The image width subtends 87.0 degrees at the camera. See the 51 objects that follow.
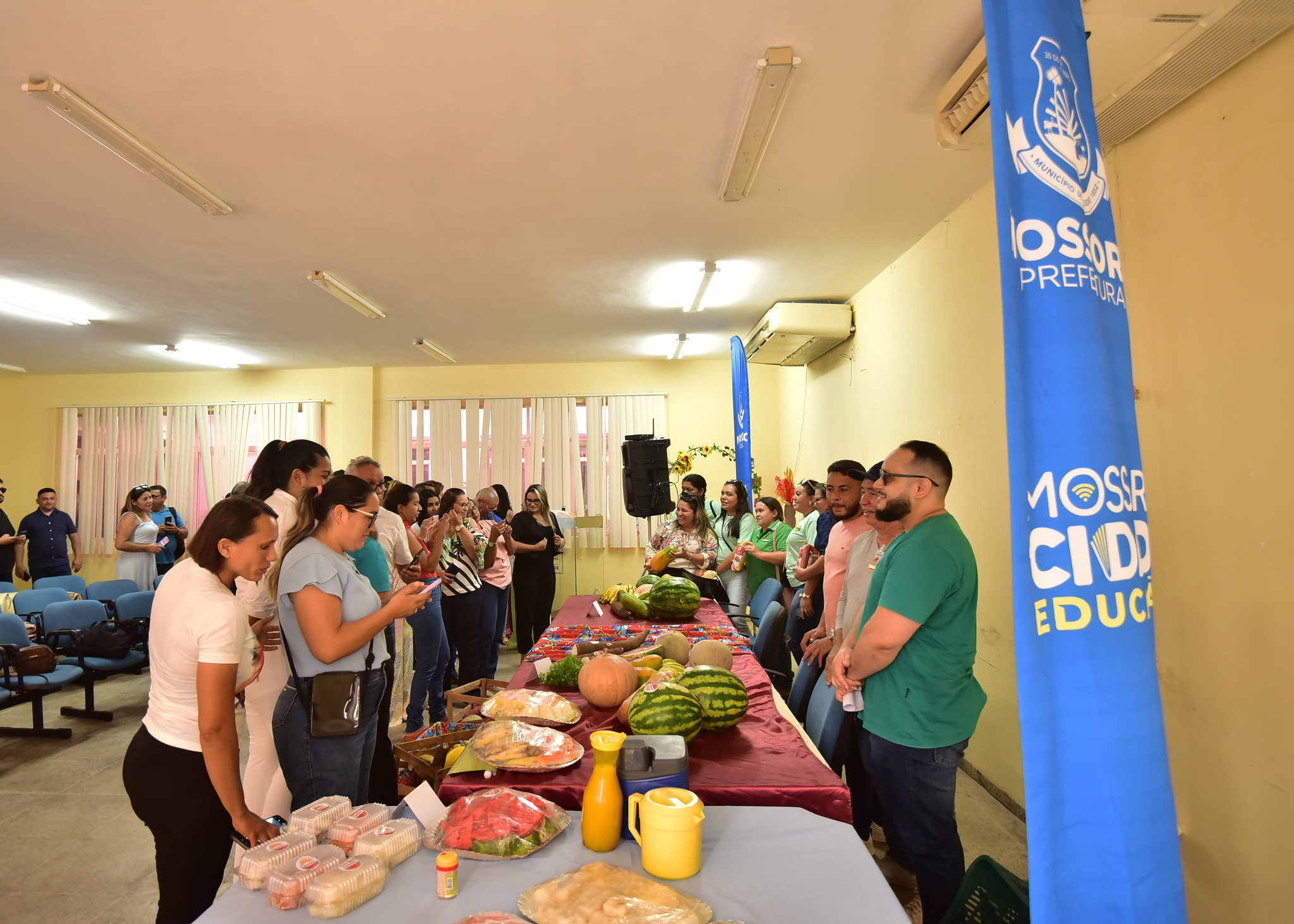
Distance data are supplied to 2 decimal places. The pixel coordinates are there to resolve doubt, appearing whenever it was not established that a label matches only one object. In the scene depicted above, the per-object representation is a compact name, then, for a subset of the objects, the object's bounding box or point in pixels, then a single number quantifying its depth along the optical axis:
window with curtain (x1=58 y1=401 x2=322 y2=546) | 9.10
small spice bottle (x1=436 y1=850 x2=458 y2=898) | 1.34
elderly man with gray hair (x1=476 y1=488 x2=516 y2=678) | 5.34
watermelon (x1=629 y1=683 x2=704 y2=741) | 2.08
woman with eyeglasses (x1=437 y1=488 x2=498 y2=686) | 5.02
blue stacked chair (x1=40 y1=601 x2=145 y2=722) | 4.97
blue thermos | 1.58
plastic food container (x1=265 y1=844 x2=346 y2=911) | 1.32
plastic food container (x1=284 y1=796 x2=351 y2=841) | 1.52
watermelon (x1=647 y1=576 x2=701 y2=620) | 4.01
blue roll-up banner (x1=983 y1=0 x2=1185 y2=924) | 1.36
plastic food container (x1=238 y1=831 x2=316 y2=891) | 1.38
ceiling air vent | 1.98
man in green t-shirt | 2.08
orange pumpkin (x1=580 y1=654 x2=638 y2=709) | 2.45
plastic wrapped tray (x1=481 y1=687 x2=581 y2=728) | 2.27
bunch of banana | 4.43
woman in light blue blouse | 2.18
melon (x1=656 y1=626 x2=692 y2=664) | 3.04
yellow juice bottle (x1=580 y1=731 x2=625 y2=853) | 1.51
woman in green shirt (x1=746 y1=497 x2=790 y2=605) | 5.59
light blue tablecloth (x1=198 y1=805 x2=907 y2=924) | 1.30
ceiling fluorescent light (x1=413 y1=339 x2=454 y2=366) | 7.76
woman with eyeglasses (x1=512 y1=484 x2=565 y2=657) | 6.57
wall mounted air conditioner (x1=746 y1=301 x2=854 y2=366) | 5.99
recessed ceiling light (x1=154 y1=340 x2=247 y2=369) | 7.66
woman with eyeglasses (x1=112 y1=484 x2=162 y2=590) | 6.88
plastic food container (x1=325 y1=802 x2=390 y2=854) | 1.48
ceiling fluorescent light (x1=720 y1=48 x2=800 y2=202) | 2.64
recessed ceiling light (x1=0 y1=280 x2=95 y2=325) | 5.46
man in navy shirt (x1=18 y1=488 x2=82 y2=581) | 7.33
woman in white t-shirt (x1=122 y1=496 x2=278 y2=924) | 1.79
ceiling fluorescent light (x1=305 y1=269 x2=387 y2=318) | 5.17
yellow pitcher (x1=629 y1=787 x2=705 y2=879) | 1.39
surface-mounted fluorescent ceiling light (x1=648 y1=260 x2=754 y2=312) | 5.25
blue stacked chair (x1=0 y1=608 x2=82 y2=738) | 4.33
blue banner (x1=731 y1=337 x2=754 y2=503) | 6.53
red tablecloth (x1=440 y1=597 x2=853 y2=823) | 1.87
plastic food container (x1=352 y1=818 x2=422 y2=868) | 1.44
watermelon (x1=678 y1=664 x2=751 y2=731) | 2.21
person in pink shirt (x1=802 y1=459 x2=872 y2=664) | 3.56
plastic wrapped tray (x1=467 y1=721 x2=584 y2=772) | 1.93
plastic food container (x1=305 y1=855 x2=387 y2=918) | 1.29
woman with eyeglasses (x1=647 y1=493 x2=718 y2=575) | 5.33
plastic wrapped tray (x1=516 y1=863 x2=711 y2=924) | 1.24
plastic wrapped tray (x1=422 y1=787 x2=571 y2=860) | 1.48
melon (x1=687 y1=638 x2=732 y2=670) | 2.81
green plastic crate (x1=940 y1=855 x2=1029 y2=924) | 1.63
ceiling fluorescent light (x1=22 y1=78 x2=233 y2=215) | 2.72
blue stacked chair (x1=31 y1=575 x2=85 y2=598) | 6.63
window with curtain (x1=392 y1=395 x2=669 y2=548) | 8.99
